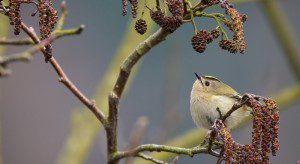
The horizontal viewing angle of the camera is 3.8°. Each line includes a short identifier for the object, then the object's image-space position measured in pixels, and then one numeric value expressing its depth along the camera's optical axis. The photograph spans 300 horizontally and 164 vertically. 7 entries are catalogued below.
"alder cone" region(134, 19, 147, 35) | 3.26
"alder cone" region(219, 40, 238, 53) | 3.25
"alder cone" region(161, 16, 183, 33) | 3.22
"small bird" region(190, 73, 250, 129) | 3.43
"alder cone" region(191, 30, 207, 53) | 3.23
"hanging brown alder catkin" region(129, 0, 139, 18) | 3.24
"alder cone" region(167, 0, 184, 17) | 3.21
